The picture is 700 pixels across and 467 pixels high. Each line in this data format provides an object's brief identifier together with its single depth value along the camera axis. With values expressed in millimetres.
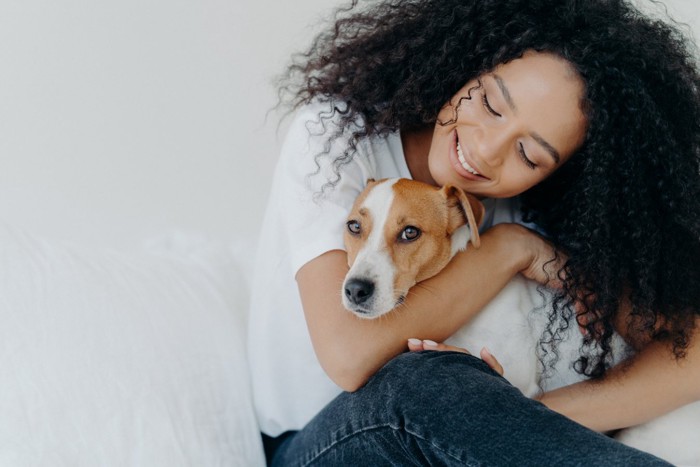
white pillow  1599
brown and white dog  1679
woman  1674
